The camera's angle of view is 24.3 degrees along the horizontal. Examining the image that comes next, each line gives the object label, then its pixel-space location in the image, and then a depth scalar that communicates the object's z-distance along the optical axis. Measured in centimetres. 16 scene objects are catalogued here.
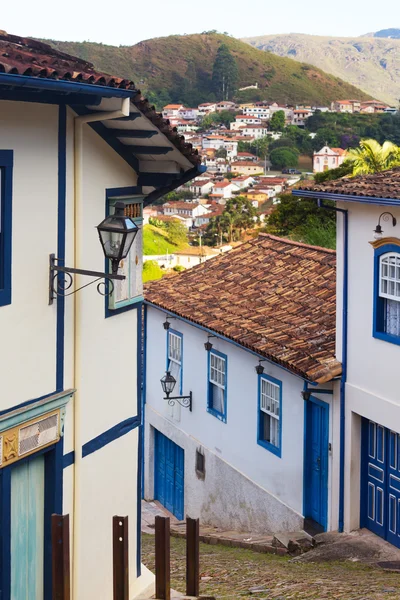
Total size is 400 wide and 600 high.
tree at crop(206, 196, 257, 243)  9212
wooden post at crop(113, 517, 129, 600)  674
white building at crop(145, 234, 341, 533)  1268
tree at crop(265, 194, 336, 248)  3700
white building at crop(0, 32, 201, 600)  713
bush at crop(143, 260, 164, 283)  6156
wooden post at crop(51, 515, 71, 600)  634
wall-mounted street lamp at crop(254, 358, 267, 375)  1348
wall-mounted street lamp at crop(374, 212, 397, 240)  1091
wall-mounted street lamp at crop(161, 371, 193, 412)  1619
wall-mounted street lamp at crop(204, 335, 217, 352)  1523
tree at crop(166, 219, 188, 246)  9575
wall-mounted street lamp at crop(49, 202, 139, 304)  689
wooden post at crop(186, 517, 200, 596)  716
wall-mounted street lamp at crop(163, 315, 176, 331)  1675
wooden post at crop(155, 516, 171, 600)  696
